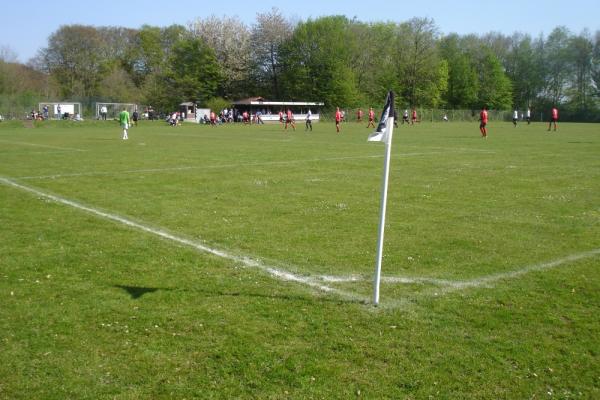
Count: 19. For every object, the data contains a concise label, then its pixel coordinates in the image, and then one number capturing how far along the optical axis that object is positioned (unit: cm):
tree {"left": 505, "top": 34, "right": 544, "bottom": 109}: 11256
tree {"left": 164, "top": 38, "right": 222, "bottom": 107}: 8444
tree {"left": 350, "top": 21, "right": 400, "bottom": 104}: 9506
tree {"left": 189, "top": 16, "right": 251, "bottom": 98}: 8700
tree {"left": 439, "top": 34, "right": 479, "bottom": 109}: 11006
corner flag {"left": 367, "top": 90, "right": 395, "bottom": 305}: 558
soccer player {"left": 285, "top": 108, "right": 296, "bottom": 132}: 5118
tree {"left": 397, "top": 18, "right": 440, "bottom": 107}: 9838
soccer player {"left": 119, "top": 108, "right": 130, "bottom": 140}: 3253
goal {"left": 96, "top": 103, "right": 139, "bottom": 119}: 6906
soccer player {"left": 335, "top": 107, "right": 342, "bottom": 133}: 4524
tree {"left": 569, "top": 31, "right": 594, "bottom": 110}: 10475
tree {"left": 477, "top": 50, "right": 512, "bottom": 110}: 10975
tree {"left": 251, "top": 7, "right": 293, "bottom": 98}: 9112
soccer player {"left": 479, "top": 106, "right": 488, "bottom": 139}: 3585
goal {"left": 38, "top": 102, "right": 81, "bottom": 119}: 6323
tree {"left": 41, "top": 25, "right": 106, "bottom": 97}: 8606
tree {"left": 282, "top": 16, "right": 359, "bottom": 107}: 8856
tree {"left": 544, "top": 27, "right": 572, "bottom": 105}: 10875
